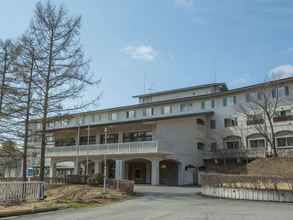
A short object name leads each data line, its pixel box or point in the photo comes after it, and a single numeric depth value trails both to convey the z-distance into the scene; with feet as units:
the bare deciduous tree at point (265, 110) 132.36
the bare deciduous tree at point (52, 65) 75.92
